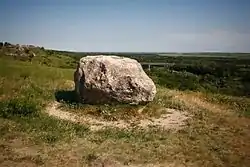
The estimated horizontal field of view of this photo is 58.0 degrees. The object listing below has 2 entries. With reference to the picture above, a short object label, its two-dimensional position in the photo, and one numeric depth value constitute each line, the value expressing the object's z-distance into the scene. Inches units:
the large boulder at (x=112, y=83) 439.8
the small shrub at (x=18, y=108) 394.3
